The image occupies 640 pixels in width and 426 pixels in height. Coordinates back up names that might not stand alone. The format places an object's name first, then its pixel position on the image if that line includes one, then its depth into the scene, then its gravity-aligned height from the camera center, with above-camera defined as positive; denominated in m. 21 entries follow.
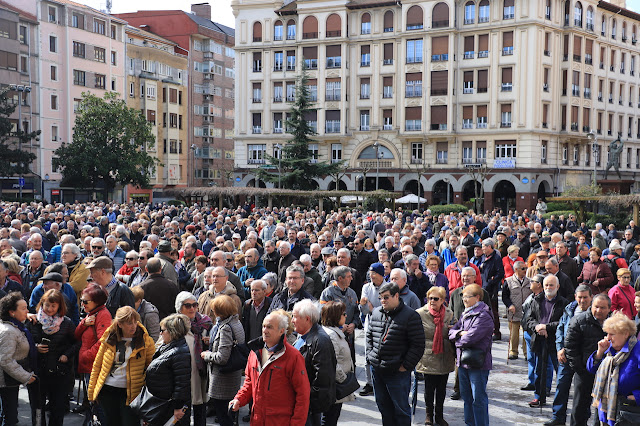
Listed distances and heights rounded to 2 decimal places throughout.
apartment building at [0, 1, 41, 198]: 52.72 +8.37
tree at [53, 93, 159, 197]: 51.44 +2.63
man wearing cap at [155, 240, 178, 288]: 10.21 -1.25
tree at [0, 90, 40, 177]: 47.94 +1.97
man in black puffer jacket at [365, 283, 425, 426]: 7.27 -1.79
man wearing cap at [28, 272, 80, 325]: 8.08 -1.40
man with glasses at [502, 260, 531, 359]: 11.14 -1.79
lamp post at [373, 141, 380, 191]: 53.81 +1.46
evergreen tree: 52.28 +1.53
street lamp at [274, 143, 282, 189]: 52.06 +0.65
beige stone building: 53.97 +7.64
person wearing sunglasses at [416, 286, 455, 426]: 8.14 -1.93
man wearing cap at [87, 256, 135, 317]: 7.89 -1.24
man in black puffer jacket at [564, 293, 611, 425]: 7.73 -1.83
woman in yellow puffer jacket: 6.48 -1.75
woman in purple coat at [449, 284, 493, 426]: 7.71 -1.84
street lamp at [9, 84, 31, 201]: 42.09 +3.33
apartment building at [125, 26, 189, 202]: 66.88 +8.21
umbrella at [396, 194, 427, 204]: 44.72 -1.19
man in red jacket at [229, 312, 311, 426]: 5.71 -1.68
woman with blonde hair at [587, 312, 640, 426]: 6.61 -1.83
